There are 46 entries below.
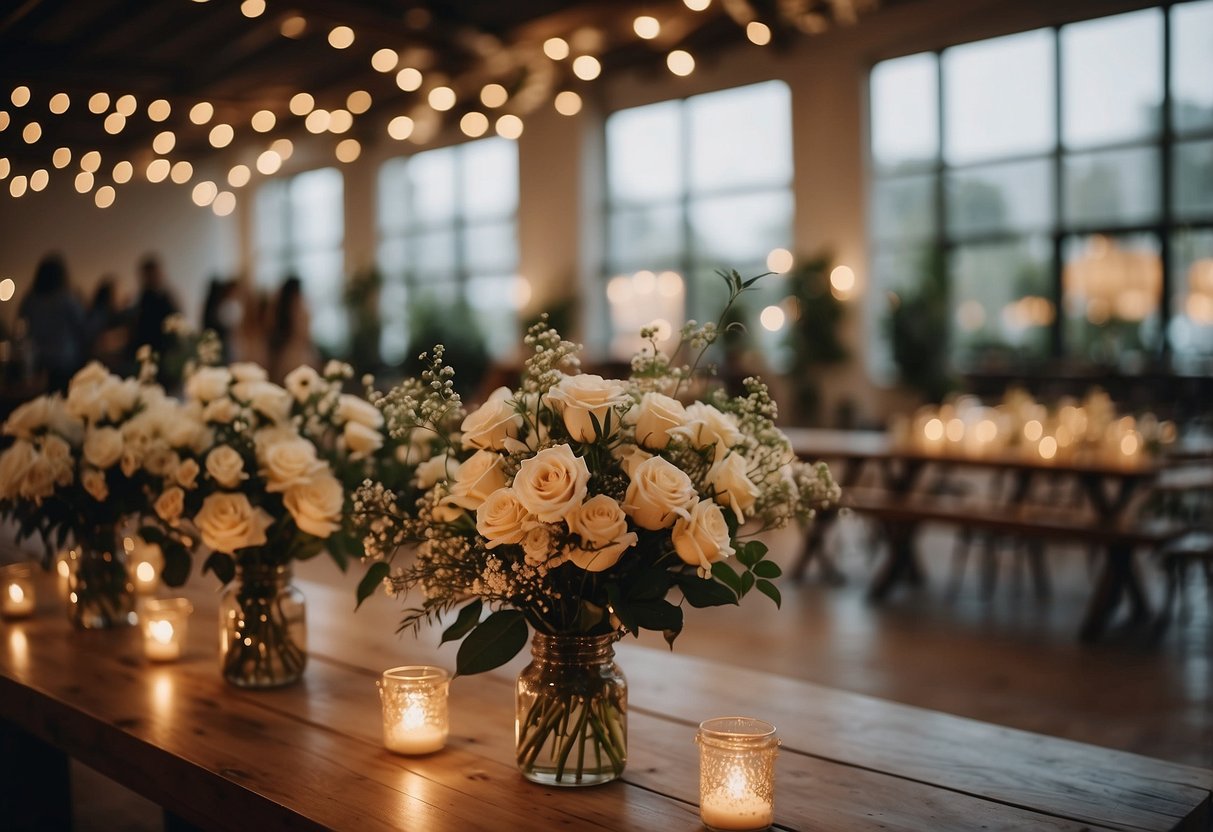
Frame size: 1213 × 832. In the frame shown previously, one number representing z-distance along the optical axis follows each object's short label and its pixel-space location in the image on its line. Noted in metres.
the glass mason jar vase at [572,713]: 1.52
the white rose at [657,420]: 1.49
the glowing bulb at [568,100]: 9.74
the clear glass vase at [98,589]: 2.47
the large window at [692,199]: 12.48
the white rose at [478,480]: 1.50
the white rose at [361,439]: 2.03
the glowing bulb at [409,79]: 7.78
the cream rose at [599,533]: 1.39
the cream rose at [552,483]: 1.38
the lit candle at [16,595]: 2.59
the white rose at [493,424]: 1.52
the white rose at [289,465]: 1.94
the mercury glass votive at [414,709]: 1.67
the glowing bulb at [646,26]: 6.71
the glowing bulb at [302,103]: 9.32
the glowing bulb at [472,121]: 9.24
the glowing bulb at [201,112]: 9.94
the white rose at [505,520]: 1.42
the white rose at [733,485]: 1.50
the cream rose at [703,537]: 1.40
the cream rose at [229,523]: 1.94
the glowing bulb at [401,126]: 8.89
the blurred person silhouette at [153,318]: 7.79
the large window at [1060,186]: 9.84
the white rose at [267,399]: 2.08
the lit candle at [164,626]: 2.16
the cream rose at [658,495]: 1.40
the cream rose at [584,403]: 1.47
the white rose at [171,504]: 2.03
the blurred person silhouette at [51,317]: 7.68
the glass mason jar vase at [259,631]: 2.04
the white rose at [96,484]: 2.24
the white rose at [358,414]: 2.09
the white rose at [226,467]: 1.96
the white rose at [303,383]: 2.16
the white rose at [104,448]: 2.20
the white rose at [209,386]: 2.16
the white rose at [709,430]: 1.52
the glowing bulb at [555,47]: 8.69
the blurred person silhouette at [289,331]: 8.48
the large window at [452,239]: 15.08
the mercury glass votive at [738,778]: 1.39
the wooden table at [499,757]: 1.47
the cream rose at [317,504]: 1.94
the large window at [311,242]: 17.36
